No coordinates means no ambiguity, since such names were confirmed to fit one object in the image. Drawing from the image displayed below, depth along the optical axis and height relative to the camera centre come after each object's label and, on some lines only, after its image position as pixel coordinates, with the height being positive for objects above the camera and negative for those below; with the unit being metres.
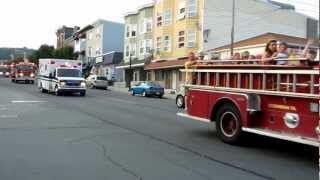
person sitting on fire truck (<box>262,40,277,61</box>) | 6.94 +0.56
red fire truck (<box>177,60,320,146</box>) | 6.13 -0.48
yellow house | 31.86 +4.09
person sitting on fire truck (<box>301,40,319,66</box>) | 6.07 +0.38
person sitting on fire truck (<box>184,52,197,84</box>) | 8.56 +0.31
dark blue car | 26.47 -1.11
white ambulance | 21.70 -0.09
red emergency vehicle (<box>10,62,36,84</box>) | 38.46 +0.38
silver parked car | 35.21 -0.68
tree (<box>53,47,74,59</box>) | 59.97 +4.08
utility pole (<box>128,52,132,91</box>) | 39.17 +0.99
